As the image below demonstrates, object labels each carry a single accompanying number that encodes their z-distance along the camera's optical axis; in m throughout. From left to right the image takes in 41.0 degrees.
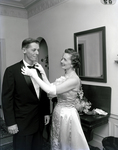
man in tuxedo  1.03
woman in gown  1.20
